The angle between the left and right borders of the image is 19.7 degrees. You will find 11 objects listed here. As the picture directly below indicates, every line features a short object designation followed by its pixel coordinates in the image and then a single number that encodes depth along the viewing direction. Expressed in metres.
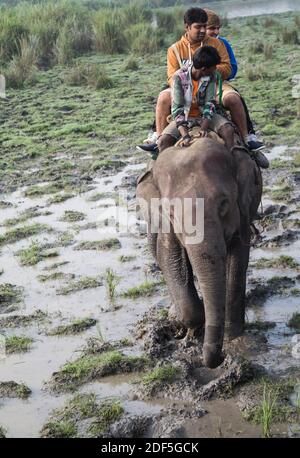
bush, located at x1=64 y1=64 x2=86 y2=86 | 18.77
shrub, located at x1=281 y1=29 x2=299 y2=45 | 21.27
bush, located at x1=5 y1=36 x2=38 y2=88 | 18.97
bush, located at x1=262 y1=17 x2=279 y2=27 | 25.06
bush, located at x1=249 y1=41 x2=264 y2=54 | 20.47
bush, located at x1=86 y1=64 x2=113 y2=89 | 17.98
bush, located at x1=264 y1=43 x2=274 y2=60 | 19.38
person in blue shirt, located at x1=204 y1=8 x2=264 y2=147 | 8.06
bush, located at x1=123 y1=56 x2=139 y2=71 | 19.73
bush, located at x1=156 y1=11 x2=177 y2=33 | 25.08
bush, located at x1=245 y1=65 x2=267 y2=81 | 17.11
